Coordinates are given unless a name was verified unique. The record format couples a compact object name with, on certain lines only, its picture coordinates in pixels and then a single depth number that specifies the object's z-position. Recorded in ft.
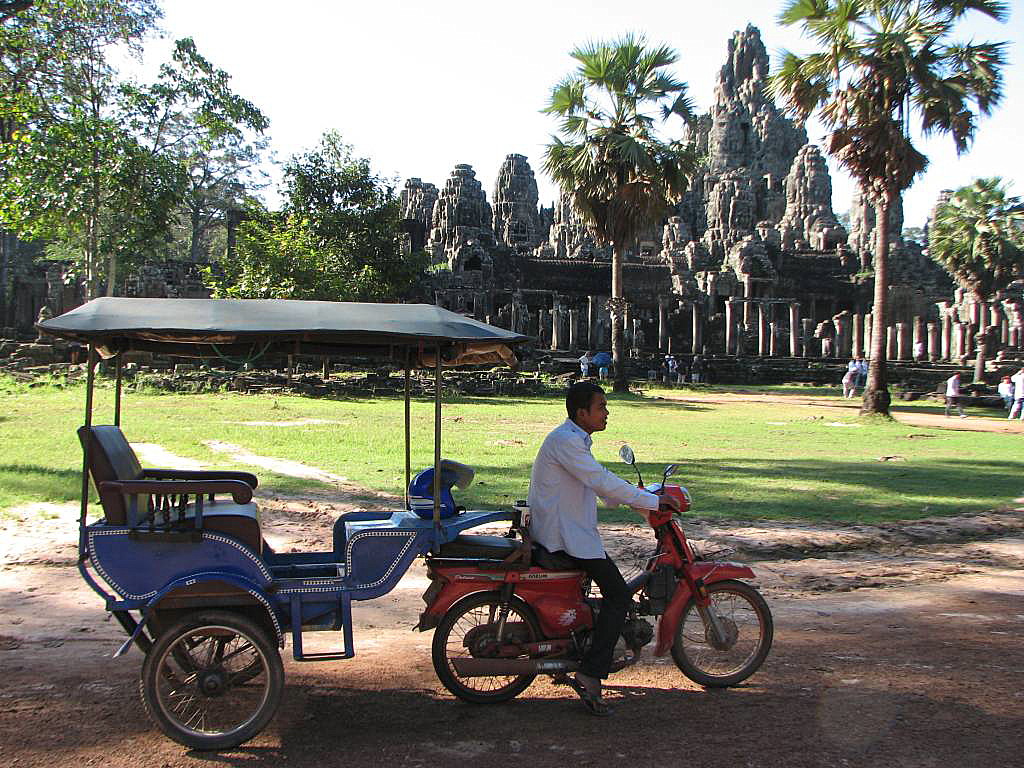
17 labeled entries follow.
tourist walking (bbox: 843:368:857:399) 107.55
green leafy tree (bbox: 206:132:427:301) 98.48
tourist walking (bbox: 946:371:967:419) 82.58
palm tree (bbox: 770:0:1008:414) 66.59
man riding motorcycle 14.46
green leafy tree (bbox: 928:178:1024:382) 118.42
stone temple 147.84
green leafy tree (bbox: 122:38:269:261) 87.71
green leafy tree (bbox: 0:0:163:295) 53.34
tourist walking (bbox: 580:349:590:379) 116.23
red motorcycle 14.64
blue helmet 15.49
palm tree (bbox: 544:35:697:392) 89.66
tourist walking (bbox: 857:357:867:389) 113.60
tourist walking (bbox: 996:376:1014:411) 84.48
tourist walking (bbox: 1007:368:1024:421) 79.25
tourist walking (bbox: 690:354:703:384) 134.55
